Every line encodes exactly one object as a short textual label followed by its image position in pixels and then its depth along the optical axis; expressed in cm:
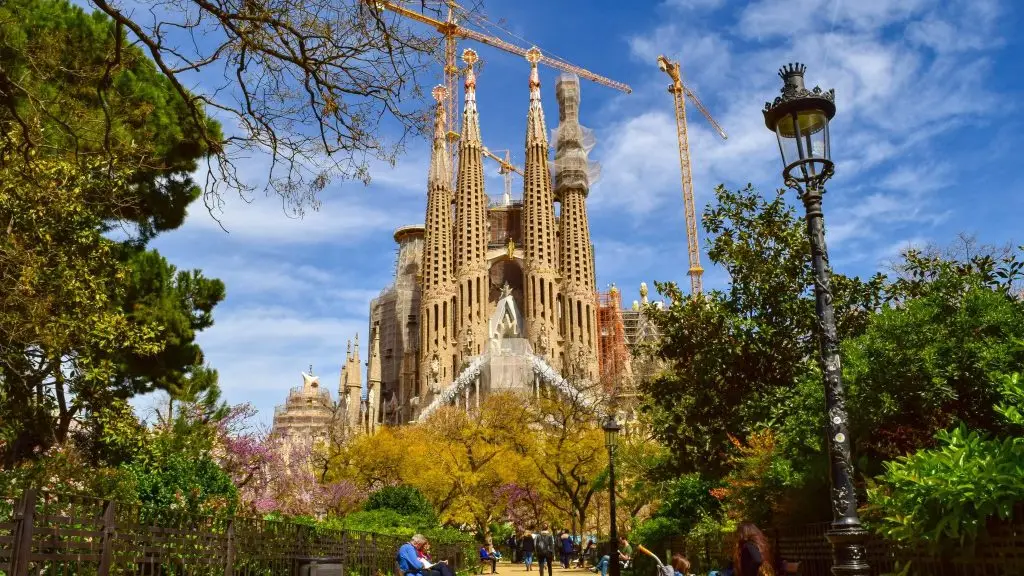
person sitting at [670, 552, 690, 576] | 895
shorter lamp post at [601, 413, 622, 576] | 1360
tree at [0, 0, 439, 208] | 569
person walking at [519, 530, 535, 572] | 2747
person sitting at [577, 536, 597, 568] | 2840
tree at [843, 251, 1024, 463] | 917
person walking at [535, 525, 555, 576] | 2016
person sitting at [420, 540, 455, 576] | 839
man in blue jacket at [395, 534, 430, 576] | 835
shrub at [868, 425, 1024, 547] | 546
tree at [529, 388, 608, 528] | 2966
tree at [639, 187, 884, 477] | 1437
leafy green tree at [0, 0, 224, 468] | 1045
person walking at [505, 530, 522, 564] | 3672
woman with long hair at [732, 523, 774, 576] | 628
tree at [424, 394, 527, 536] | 3153
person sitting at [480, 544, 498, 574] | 2659
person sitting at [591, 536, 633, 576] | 1800
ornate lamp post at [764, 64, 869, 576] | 545
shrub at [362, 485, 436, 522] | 2016
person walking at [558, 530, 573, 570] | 2754
